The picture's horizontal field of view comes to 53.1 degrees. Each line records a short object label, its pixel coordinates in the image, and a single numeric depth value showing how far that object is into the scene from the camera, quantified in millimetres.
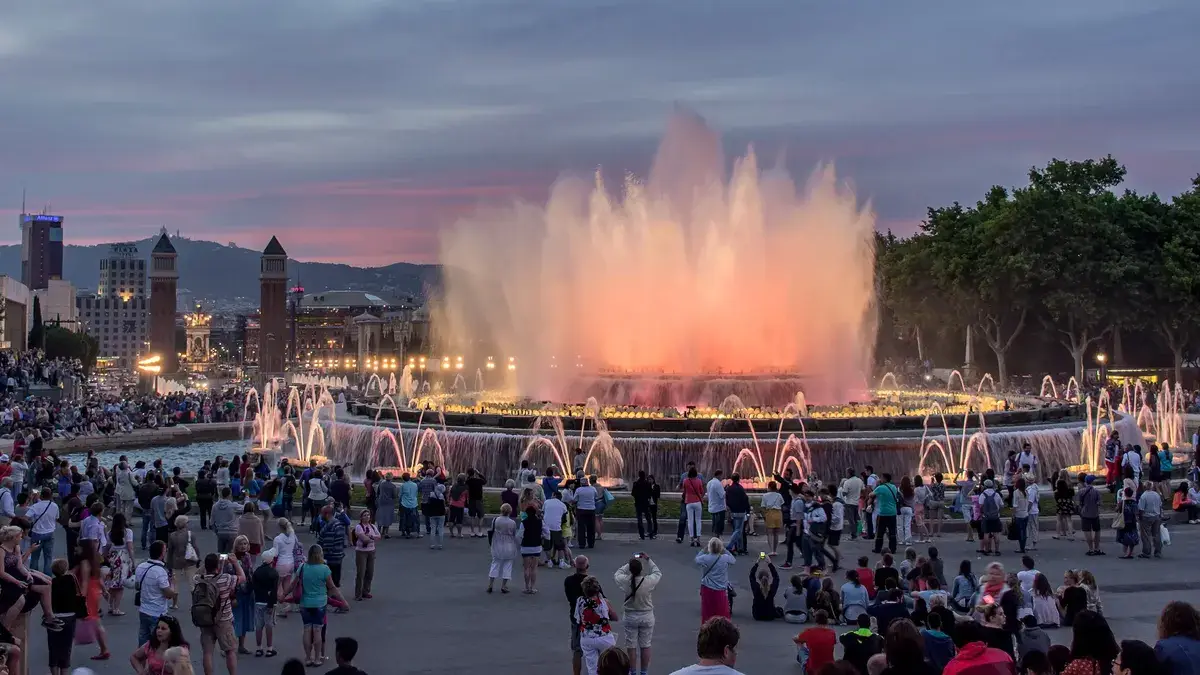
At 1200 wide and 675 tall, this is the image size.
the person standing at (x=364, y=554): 16938
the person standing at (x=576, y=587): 12844
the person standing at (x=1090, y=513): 21219
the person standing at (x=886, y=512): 21094
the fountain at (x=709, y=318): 42250
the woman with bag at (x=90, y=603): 13664
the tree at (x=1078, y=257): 64438
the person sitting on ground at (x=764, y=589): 16125
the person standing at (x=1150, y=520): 20547
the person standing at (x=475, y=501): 23484
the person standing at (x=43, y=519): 16984
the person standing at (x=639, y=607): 12734
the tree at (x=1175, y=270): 62781
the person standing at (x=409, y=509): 22906
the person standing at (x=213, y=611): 12541
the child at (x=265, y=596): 14164
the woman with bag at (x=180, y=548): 15812
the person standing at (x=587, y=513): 21609
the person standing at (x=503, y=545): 17562
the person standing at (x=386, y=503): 22744
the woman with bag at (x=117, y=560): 16344
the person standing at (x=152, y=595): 13078
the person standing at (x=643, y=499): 22641
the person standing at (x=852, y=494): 22484
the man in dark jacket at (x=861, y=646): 10578
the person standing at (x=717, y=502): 21688
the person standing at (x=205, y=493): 23797
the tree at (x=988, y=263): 66500
